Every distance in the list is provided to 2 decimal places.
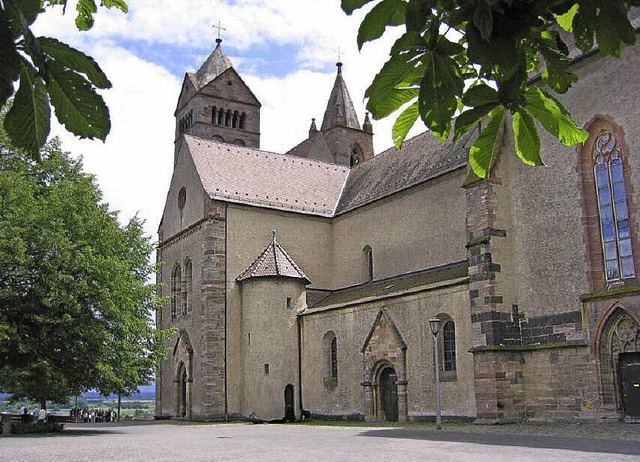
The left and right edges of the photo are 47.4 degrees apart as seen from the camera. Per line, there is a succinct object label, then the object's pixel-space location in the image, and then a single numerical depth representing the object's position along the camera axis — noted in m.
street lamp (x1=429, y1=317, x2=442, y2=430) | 22.53
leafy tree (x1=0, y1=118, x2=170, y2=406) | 25.58
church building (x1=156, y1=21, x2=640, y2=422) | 22.36
